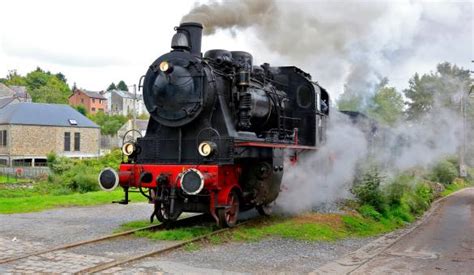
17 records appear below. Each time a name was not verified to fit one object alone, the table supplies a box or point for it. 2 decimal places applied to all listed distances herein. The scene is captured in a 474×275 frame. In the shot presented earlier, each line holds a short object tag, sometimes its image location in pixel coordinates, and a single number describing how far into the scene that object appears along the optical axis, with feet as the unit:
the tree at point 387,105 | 118.21
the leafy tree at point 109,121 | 256.73
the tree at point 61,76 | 448.53
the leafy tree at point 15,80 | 346.54
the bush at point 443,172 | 92.17
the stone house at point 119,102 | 398.83
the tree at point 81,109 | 267.39
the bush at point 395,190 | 50.55
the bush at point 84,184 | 78.59
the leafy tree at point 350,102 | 131.75
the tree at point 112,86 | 558.15
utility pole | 84.94
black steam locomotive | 31.60
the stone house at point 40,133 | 153.07
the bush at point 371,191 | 48.34
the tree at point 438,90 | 95.71
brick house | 347.77
